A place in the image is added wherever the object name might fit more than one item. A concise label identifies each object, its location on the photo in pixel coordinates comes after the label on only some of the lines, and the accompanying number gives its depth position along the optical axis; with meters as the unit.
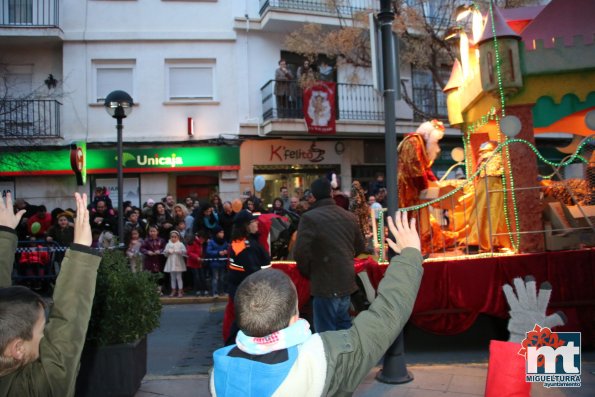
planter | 4.34
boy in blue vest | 1.70
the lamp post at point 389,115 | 4.98
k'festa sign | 16.65
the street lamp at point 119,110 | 8.91
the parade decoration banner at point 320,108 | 15.93
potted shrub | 4.36
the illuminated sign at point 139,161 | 15.28
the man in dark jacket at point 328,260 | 4.86
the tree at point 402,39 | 13.97
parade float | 5.84
